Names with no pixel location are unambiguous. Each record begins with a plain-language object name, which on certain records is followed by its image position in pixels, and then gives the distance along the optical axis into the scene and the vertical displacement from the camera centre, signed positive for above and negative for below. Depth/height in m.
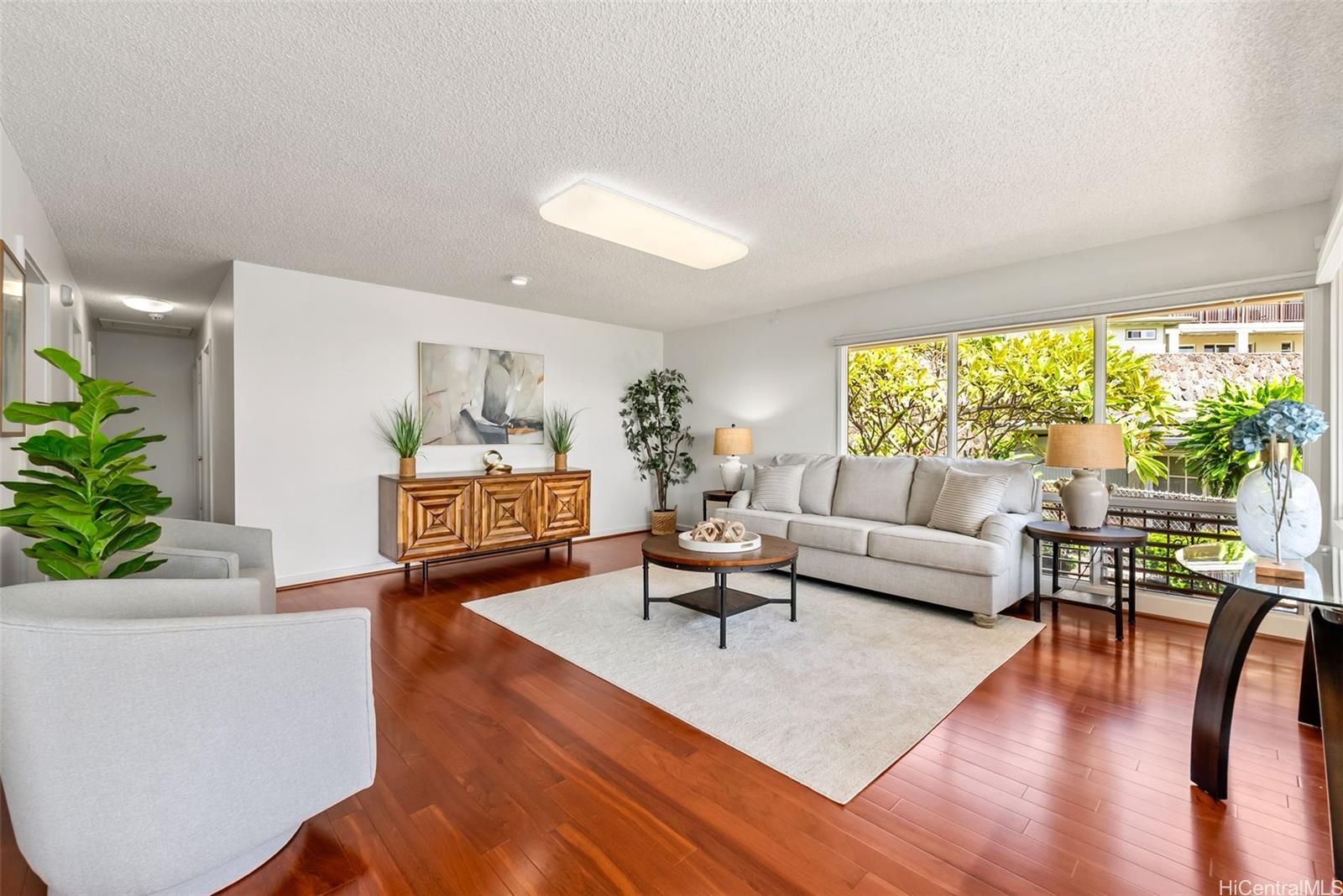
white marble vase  2.11 -0.28
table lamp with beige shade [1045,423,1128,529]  3.47 -0.13
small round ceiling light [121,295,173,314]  5.39 +1.31
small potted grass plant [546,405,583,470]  5.85 +0.10
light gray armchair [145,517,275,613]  2.85 -0.51
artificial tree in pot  6.91 +0.13
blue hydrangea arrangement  2.15 +0.04
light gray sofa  3.61 -0.66
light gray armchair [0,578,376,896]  1.24 -0.69
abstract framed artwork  5.30 +0.43
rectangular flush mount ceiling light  2.97 +1.18
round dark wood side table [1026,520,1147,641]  3.35 -0.61
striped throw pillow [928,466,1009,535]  3.89 -0.43
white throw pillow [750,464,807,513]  5.00 -0.44
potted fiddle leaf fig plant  1.94 -0.18
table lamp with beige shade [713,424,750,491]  5.88 -0.02
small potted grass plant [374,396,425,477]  4.88 +0.09
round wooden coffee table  3.24 -0.70
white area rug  2.23 -1.14
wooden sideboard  4.58 -0.62
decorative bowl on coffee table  3.43 -0.63
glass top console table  1.61 -0.66
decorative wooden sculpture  3.59 -0.57
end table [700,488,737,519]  5.89 -0.56
